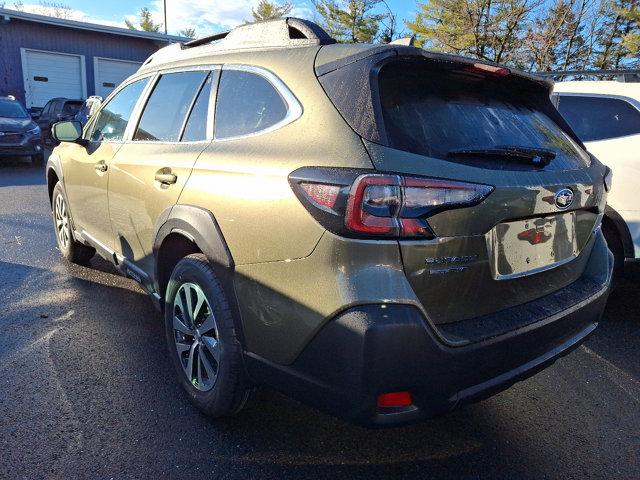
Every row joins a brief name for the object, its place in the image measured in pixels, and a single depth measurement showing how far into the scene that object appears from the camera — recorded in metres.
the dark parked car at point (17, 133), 11.50
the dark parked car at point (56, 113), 15.95
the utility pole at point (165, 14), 34.22
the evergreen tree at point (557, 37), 20.17
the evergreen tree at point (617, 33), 21.72
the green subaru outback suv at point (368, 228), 1.70
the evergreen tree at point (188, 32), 48.83
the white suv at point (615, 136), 3.84
